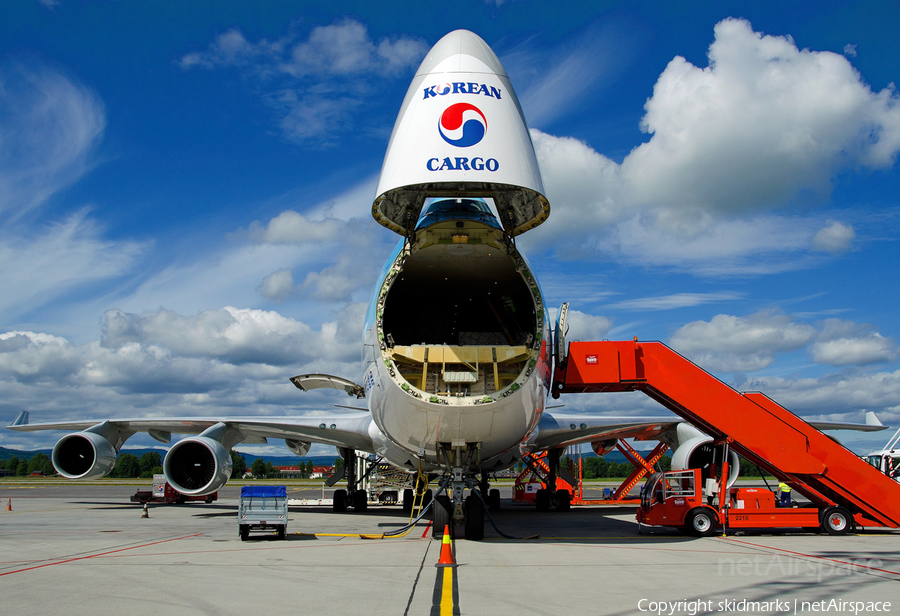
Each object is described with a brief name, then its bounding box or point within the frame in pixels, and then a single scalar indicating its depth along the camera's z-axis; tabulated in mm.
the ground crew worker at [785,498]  19670
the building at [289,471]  116625
